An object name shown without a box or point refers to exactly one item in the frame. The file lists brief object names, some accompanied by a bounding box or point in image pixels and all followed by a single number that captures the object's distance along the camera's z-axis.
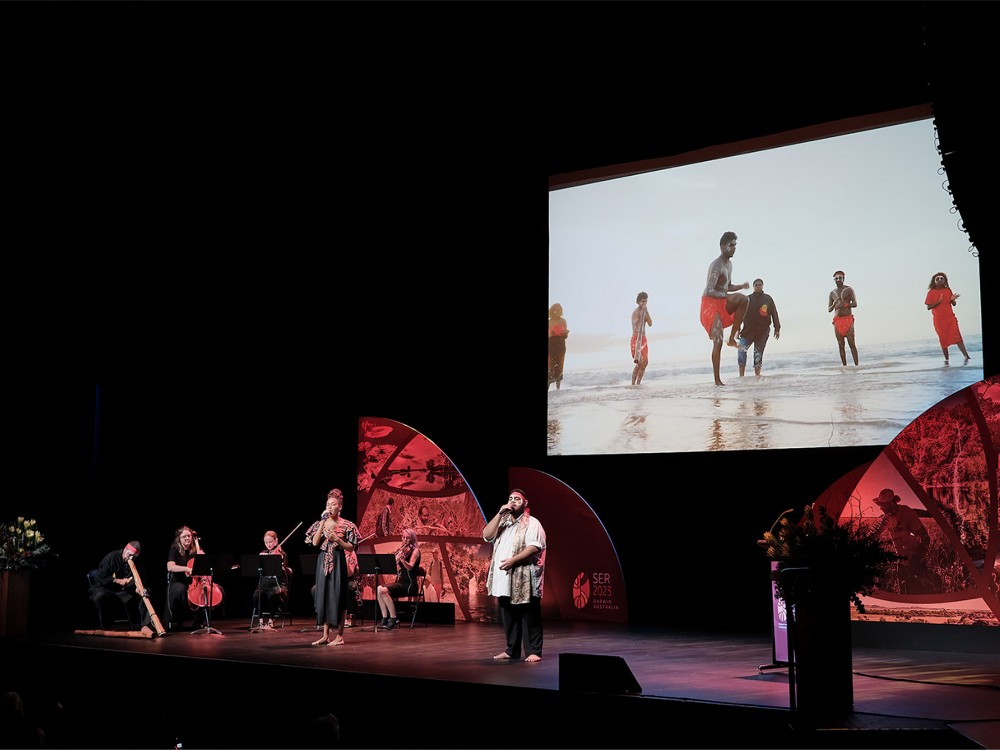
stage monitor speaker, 6.20
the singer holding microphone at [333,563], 9.05
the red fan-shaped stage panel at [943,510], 8.80
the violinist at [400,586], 11.52
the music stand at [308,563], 11.77
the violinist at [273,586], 11.59
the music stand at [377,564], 11.09
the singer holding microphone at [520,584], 8.12
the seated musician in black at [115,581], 10.55
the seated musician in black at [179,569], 10.81
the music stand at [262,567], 11.08
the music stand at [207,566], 11.02
